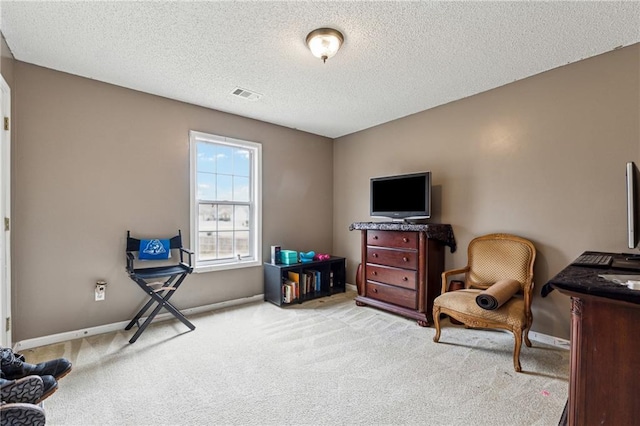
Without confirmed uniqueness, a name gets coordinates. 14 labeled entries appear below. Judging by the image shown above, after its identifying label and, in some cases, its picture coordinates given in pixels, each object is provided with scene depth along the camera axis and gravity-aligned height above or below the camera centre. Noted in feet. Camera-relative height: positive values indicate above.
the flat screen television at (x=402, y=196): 11.03 +0.64
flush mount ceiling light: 6.92 +4.13
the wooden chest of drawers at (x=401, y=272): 10.45 -2.30
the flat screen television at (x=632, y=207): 5.46 +0.09
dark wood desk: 4.05 -2.03
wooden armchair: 7.63 -2.31
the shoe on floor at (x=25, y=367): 4.88 -2.71
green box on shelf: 13.10 -2.01
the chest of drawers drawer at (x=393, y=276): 10.79 -2.48
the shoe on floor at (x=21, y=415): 3.67 -2.60
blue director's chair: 9.34 -1.95
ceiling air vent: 10.29 +4.25
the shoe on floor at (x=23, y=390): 4.11 -2.56
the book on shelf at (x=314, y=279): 13.72 -3.18
